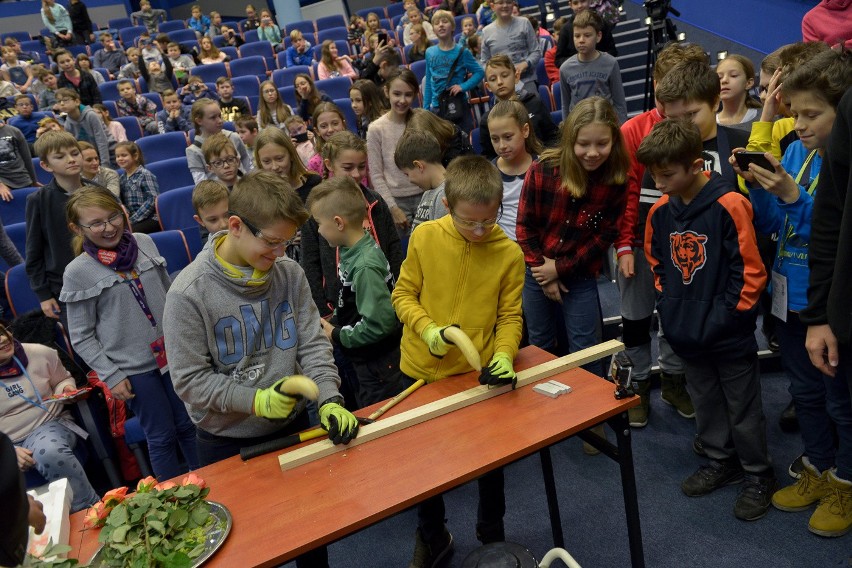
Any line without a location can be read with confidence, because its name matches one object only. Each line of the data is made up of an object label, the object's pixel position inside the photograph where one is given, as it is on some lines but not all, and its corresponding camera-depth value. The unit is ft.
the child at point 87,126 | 20.67
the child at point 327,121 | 13.69
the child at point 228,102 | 22.81
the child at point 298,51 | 30.96
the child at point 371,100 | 15.87
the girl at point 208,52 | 32.73
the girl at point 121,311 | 8.86
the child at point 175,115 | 23.48
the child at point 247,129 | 16.80
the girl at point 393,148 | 12.76
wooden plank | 5.80
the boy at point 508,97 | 13.56
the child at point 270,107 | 19.52
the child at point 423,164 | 9.75
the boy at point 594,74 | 15.21
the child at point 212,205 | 11.05
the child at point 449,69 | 17.35
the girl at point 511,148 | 9.43
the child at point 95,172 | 15.75
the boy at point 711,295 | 7.30
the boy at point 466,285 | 6.91
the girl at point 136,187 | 15.74
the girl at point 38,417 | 9.12
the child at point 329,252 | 9.51
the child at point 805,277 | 6.37
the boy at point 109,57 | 34.50
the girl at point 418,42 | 25.70
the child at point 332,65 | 27.25
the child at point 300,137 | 16.21
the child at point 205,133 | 15.97
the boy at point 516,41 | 19.02
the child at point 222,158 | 13.21
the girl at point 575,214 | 8.32
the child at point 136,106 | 25.59
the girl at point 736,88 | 9.74
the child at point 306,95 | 20.71
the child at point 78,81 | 26.81
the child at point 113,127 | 22.82
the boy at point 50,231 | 11.16
